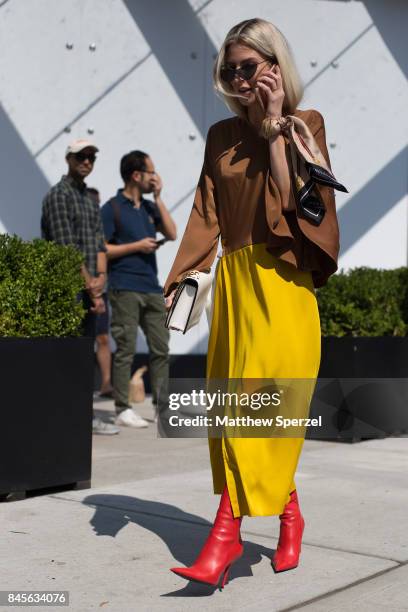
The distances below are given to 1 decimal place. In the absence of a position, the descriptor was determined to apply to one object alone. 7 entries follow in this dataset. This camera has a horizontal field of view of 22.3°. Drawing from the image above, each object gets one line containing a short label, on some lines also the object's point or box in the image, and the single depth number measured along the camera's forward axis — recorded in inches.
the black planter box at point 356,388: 278.7
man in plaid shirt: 266.7
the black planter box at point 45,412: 191.5
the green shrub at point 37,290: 196.9
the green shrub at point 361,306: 288.5
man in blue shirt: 292.2
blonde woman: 142.0
